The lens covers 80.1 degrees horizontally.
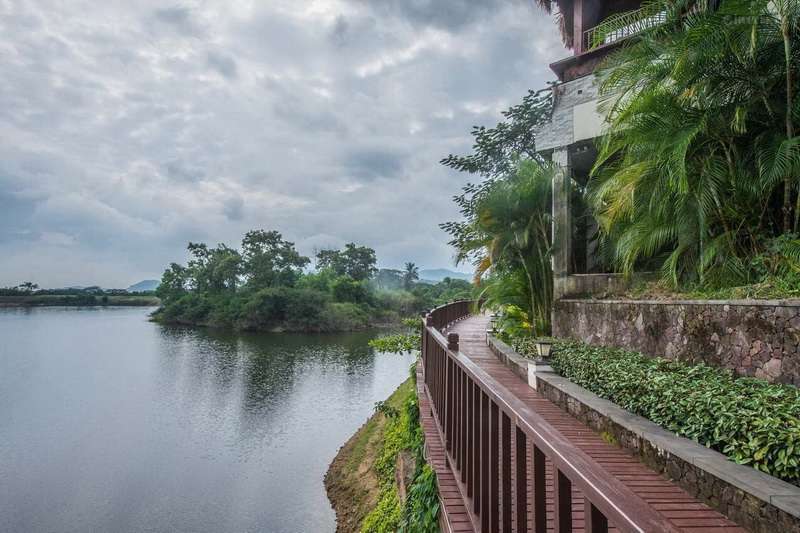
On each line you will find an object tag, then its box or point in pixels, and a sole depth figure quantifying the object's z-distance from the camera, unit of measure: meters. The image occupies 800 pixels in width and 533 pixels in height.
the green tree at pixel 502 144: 13.35
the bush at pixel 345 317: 44.28
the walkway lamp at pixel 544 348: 6.11
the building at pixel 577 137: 8.38
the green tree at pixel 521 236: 9.23
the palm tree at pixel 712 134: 4.93
